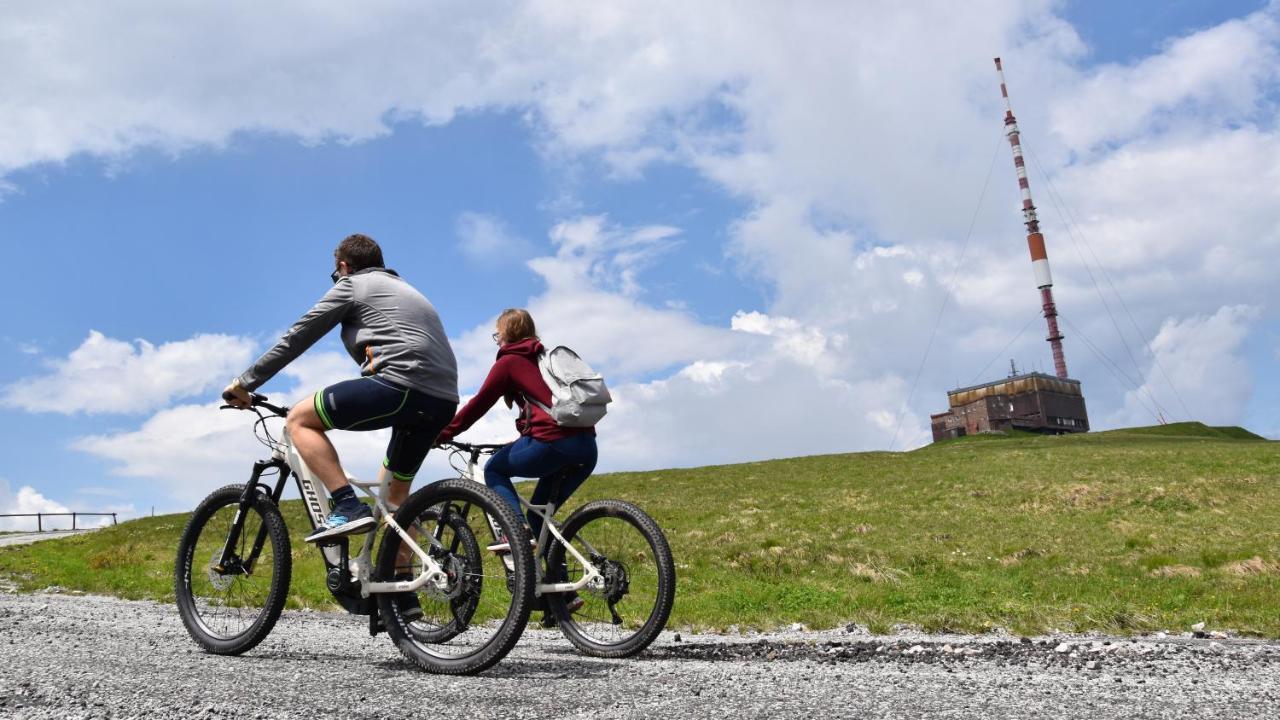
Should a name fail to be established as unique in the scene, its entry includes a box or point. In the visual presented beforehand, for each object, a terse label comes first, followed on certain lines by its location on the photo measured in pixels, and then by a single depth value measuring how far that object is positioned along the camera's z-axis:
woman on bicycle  6.61
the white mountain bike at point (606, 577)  6.50
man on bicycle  5.71
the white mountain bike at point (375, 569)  5.52
